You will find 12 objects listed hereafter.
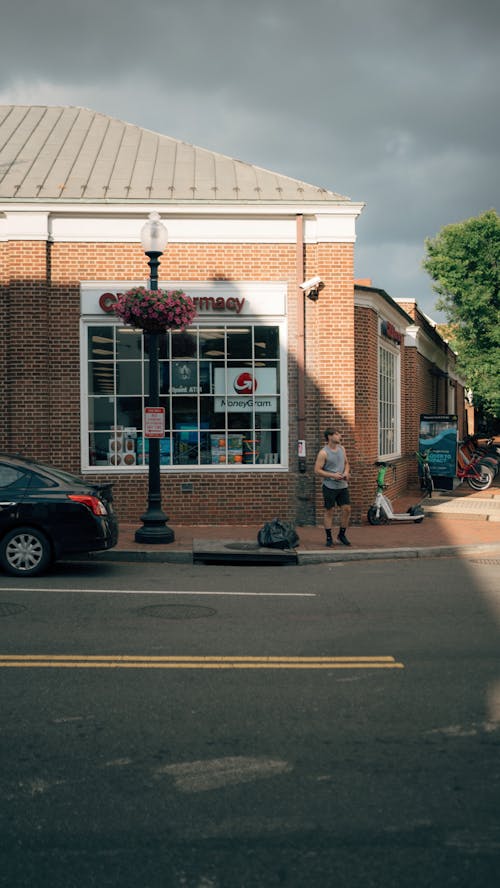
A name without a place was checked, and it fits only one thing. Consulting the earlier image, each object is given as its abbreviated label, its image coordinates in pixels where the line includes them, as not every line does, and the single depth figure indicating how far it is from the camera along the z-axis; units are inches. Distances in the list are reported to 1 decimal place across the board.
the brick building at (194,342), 603.5
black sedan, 408.8
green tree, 1131.3
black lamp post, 508.4
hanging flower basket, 503.8
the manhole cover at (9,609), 316.7
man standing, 517.0
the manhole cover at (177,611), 319.9
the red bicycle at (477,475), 890.1
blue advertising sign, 858.1
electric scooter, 621.0
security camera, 598.2
